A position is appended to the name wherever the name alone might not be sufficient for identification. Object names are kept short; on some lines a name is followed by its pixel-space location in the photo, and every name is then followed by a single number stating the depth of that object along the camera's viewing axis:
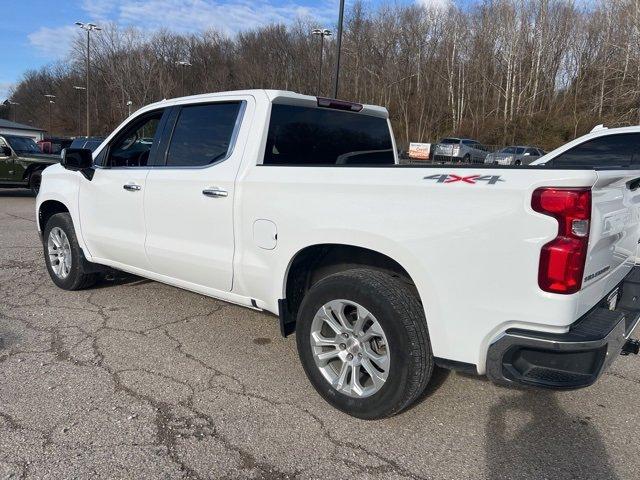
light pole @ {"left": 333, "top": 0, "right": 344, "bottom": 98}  15.27
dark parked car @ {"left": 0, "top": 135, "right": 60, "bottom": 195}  13.80
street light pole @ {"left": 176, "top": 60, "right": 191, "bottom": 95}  58.28
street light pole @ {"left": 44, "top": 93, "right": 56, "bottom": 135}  81.75
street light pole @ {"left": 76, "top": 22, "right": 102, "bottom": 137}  42.22
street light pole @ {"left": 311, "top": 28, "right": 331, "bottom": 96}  25.98
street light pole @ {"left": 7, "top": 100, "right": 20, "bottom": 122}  95.88
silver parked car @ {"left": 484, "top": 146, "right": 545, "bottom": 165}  32.07
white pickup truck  2.38
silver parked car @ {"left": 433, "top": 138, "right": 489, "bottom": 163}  35.45
